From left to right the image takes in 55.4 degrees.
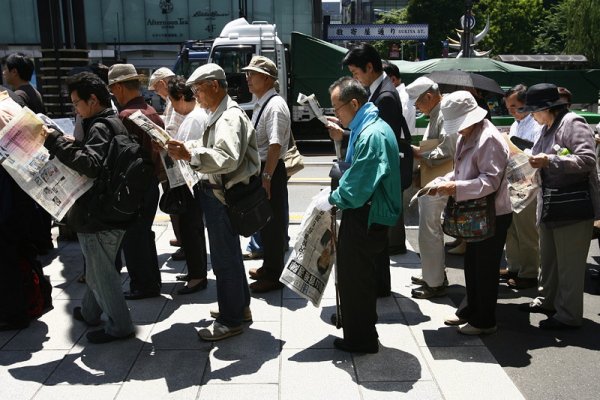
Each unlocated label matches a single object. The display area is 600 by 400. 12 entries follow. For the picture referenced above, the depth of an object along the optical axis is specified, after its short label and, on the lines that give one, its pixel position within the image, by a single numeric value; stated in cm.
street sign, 3030
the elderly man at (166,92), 563
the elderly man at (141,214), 438
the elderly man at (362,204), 338
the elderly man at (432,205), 472
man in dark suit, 439
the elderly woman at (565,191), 389
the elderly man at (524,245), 510
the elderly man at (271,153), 473
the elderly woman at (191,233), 499
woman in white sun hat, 370
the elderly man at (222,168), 349
